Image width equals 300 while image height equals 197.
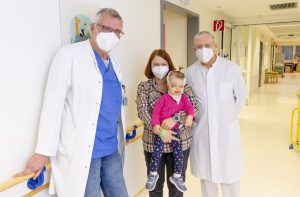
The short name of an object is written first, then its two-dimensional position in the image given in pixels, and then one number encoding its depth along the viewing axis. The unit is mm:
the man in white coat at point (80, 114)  1447
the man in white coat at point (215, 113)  2051
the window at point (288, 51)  21672
